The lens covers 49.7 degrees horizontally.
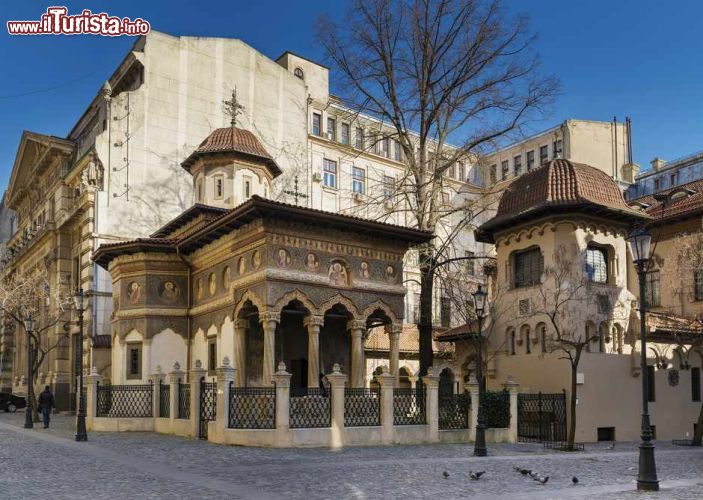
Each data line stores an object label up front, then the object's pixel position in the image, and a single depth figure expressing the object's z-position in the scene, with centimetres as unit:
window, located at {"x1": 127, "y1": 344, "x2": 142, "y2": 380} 2803
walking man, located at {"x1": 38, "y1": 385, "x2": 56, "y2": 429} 2747
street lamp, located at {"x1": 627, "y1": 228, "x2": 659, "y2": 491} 1289
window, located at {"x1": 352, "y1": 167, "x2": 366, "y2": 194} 4741
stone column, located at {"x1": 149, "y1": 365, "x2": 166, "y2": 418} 2409
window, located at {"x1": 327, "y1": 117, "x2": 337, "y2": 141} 4609
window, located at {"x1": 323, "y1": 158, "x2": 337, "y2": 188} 4550
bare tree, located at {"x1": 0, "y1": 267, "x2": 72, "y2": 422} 3703
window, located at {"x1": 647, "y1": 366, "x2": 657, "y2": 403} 2708
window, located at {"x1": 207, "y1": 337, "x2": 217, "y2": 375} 2631
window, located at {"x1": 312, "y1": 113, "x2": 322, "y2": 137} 4516
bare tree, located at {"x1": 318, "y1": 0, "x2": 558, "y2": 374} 2612
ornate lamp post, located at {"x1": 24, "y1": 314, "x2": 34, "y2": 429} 2760
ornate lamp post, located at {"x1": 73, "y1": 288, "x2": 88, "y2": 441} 2103
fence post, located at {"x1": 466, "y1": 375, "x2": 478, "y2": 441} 2197
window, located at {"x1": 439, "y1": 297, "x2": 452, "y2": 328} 4791
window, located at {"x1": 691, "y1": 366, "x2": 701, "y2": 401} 2850
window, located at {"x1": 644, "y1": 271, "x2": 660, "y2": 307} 3207
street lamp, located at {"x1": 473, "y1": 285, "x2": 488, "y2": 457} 1811
